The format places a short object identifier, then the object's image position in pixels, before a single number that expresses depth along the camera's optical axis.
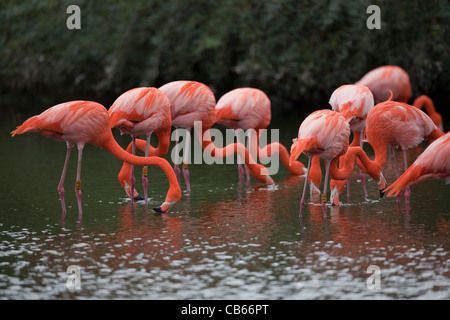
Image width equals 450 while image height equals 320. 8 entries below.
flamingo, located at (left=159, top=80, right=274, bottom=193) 15.01
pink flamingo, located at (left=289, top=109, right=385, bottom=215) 12.05
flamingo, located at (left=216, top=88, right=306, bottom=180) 16.33
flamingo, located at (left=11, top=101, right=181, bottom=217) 12.21
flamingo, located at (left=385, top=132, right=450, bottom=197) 11.34
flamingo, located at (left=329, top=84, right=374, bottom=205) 13.91
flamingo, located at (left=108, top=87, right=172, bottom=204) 13.21
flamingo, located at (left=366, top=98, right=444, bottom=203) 13.35
